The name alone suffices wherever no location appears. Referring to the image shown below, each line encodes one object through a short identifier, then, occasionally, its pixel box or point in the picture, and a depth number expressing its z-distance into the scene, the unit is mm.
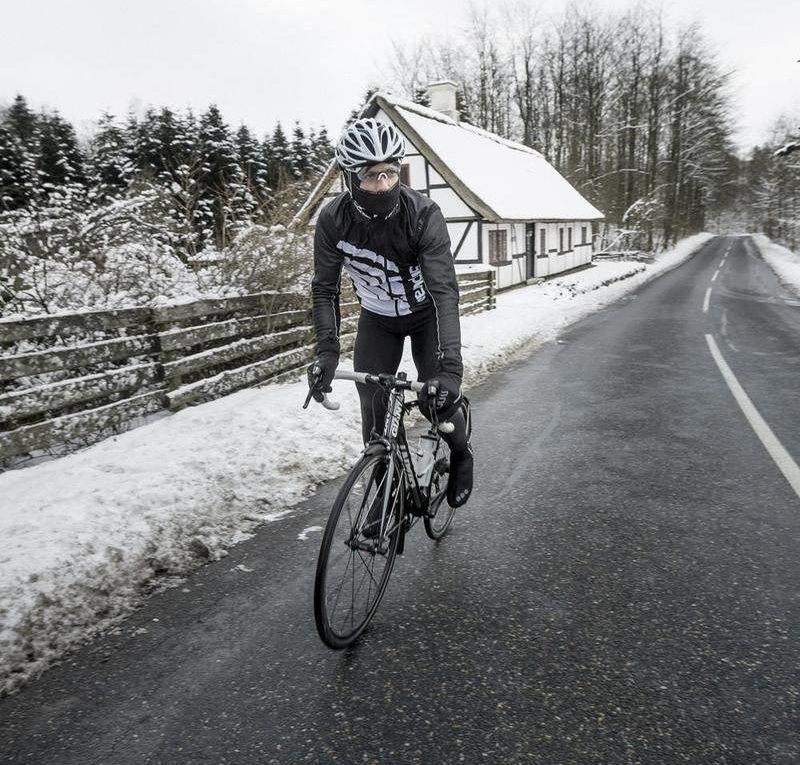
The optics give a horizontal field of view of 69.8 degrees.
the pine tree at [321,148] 45153
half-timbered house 21297
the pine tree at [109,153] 36000
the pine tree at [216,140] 35788
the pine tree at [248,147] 39469
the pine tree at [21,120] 37188
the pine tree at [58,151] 34750
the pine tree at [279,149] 41028
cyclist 2734
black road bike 2545
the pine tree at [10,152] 31141
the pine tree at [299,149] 45094
